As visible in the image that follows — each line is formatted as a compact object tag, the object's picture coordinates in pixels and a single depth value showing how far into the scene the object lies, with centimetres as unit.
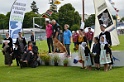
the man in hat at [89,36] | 2145
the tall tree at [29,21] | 8984
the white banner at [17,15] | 1780
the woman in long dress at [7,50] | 1572
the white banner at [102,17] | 1638
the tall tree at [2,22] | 10108
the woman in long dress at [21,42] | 1533
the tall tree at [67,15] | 6437
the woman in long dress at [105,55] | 1182
